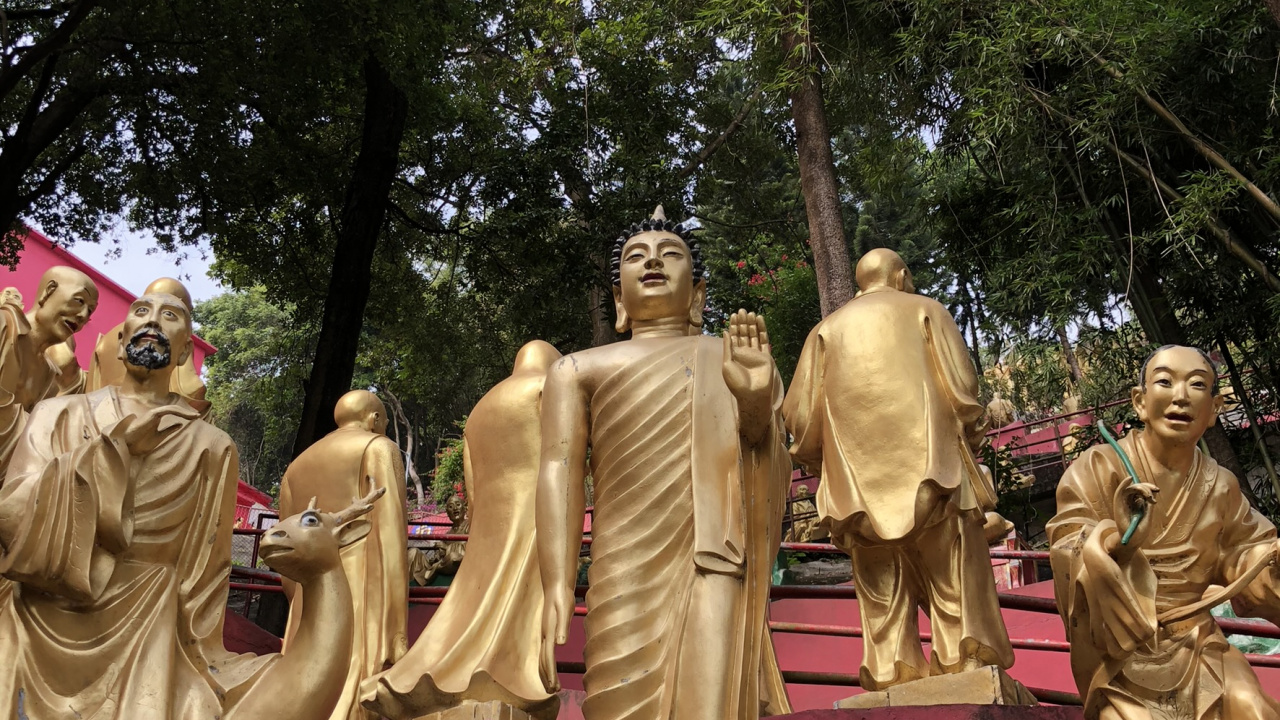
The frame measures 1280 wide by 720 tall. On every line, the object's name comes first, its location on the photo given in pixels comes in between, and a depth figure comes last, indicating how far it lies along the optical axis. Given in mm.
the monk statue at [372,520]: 6152
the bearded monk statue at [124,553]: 4520
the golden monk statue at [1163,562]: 4273
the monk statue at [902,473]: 4965
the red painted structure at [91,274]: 14578
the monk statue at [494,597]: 5055
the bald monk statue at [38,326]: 6273
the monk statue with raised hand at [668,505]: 4203
